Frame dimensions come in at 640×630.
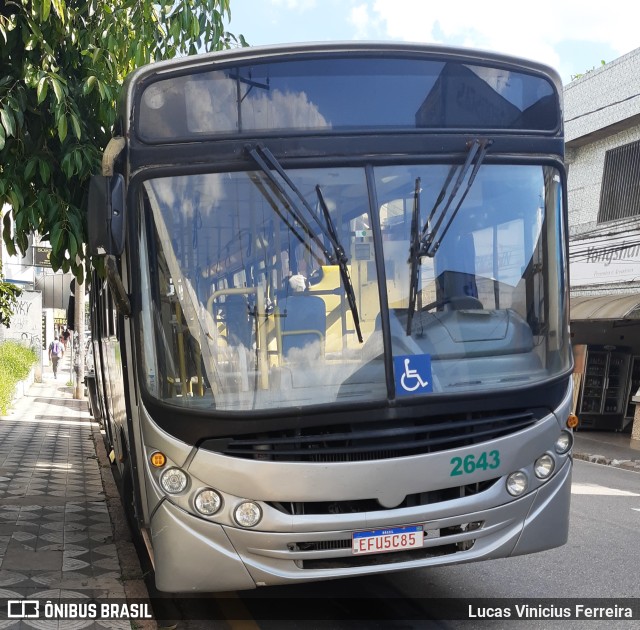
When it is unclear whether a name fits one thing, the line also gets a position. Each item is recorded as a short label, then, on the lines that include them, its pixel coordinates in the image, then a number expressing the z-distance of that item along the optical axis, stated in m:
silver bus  4.05
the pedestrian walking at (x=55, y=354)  31.81
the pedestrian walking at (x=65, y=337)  43.28
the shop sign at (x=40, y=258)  13.57
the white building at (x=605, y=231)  15.90
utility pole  20.81
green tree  5.46
